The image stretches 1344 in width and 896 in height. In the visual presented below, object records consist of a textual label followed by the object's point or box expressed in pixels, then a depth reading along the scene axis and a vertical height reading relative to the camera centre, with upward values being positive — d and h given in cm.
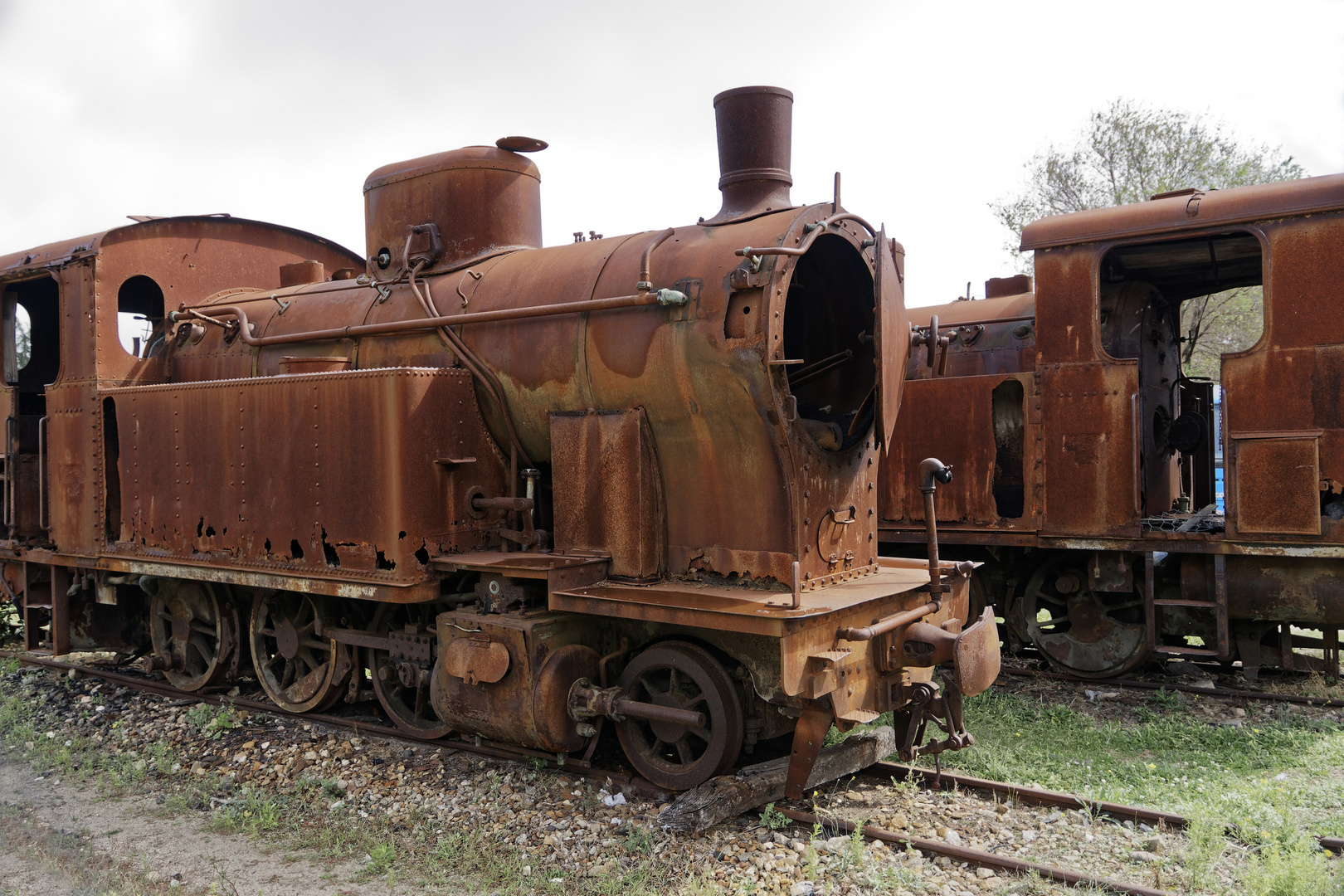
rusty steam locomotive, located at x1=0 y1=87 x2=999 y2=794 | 471 -17
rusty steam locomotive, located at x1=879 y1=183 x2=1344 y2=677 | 633 -7
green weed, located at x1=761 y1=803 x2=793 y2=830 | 450 -176
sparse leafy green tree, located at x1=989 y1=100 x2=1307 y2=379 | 2003 +549
